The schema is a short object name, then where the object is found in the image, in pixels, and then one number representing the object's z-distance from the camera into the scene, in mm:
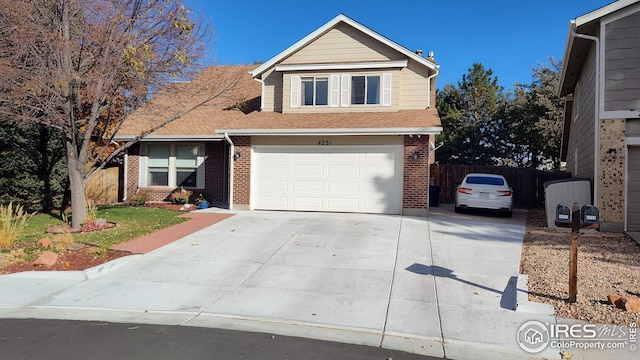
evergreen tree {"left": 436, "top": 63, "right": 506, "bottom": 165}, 34562
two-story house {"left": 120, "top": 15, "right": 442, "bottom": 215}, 13203
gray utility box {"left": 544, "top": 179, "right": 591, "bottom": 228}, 11109
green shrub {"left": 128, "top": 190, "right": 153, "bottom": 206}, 16391
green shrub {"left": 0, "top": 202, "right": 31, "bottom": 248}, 8867
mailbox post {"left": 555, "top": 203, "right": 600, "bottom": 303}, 5418
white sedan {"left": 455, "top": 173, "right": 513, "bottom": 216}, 13219
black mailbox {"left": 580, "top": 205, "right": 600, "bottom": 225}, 5387
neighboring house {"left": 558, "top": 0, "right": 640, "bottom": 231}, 10234
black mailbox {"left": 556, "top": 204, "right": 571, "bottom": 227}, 5598
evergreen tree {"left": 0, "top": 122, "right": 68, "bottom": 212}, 12766
